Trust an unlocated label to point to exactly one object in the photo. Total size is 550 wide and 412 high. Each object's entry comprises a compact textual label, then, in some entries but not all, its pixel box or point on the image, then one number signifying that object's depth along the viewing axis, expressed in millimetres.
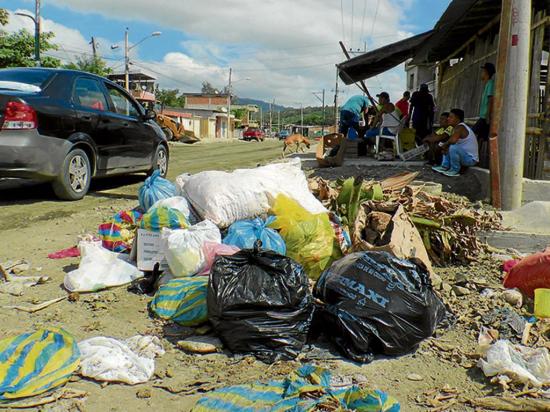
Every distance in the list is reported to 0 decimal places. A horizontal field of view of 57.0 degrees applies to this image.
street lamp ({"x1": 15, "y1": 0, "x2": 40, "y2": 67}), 21766
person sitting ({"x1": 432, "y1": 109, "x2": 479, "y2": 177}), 7121
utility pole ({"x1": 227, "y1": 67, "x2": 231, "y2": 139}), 67062
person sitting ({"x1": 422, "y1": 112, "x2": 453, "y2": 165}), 8336
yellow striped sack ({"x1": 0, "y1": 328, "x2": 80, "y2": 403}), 2338
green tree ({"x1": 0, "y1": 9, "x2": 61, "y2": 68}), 22453
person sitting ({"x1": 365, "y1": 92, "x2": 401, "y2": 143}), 10398
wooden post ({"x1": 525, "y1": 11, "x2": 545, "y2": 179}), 6770
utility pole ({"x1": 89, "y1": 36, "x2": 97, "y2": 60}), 37641
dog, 17141
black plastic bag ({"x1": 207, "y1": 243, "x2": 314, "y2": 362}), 2783
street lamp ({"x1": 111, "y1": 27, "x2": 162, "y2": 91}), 36188
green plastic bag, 3861
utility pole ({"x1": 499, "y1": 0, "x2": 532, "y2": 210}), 5273
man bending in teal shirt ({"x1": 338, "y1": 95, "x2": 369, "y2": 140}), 12156
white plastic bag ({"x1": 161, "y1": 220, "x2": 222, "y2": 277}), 3619
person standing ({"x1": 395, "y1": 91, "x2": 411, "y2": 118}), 12945
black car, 5664
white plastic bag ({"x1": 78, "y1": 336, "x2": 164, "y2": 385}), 2523
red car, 58344
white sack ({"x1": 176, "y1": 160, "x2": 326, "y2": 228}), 4289
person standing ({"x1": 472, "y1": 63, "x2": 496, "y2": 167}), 7918
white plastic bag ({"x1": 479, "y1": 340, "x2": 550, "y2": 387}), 2553
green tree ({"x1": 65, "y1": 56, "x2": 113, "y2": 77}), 37019
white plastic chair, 9844
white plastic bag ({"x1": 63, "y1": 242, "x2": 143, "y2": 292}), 3666
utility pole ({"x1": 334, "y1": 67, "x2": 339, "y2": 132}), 54369
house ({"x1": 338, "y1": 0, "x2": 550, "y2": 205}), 5395
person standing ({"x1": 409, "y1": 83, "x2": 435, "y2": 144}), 11594
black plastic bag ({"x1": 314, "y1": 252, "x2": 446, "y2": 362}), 2803
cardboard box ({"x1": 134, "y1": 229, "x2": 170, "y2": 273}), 3913
